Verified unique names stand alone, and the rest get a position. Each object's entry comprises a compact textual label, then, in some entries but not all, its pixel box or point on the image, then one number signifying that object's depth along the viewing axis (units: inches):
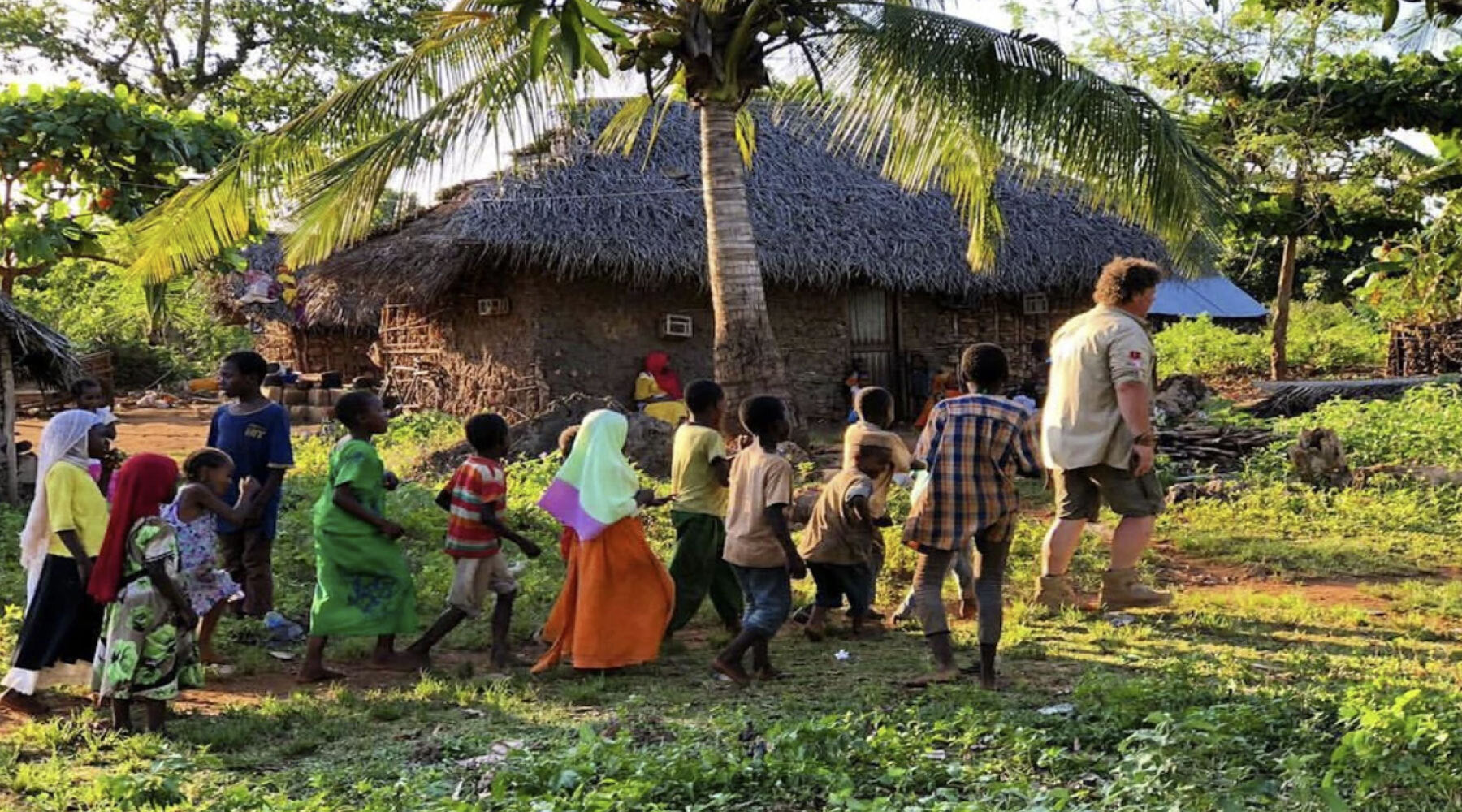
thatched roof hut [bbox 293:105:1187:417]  581.9
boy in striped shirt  228.2
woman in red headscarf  581.5
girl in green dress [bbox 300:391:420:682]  225.0
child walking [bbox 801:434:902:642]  230.8
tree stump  389.4
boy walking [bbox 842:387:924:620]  232.5
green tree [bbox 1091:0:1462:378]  497.0
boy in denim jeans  212.7
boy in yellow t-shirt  238.2
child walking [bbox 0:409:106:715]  201.6
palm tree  340.2
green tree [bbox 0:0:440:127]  952.3
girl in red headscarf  191.9
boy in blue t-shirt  249.8
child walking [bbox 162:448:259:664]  206.7
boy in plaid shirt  206.1
